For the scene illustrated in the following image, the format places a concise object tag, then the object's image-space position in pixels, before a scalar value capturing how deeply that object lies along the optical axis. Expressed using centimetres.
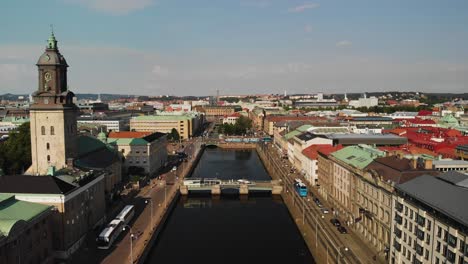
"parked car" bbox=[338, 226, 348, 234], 6550
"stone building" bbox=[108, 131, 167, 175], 11388
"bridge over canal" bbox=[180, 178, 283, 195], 9962
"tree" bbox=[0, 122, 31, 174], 9200
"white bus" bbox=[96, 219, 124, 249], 5831
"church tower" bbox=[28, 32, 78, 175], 6606
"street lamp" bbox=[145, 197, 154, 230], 8444
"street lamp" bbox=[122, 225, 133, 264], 5347
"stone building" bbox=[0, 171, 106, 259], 5397
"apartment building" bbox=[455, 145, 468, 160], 9672
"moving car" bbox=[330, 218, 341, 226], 6905
